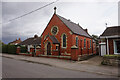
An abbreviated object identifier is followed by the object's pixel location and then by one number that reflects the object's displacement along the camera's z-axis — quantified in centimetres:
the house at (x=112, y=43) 1304
